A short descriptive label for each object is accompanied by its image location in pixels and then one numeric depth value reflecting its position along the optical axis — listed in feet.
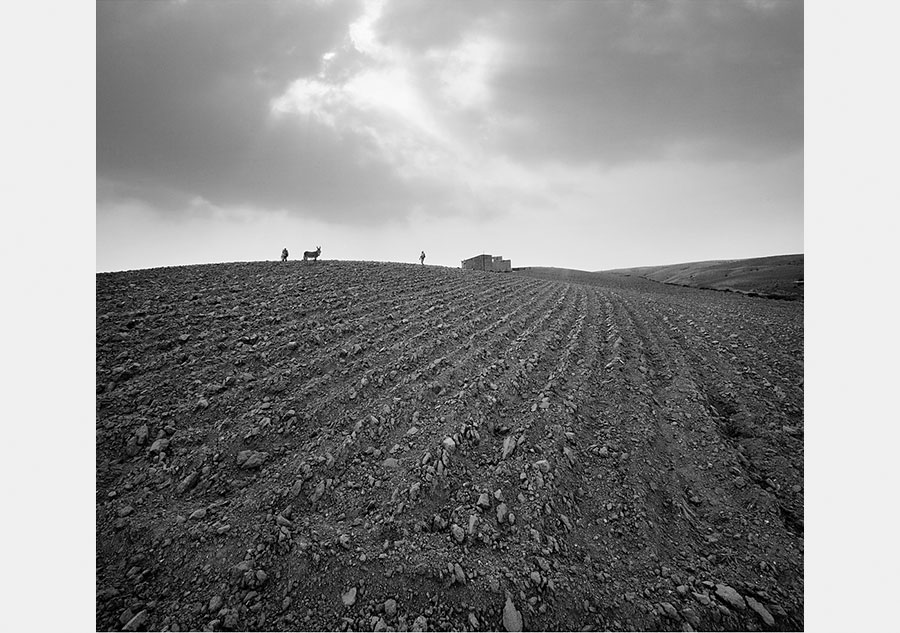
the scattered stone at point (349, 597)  9.42
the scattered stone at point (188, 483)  12.53
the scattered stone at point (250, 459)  13.66
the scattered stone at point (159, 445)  13.99
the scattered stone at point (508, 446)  14.87
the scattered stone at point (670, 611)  9.34
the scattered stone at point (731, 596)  9.58
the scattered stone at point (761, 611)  9.40
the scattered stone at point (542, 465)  13.87
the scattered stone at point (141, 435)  14.38
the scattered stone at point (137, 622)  8.87
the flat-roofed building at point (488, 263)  109.29
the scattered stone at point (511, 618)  9.07
